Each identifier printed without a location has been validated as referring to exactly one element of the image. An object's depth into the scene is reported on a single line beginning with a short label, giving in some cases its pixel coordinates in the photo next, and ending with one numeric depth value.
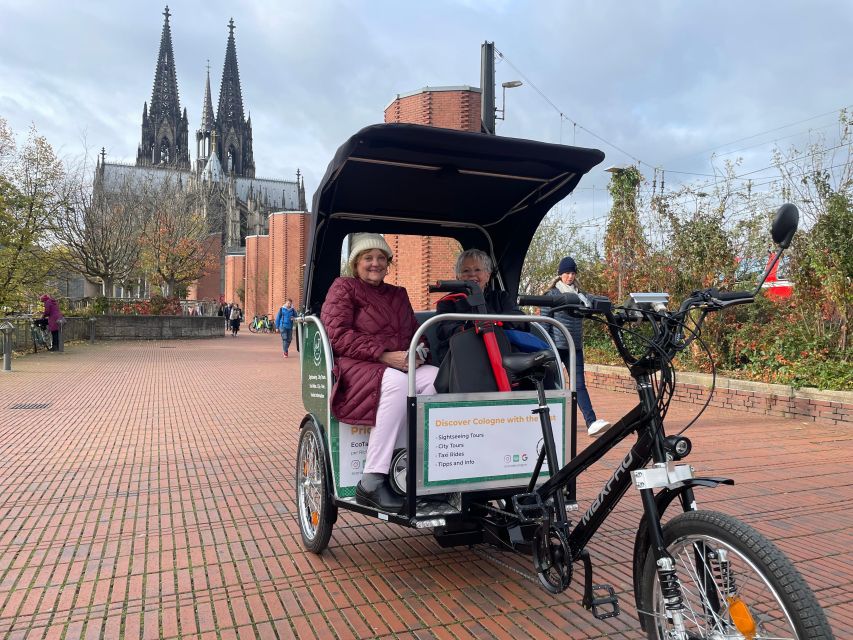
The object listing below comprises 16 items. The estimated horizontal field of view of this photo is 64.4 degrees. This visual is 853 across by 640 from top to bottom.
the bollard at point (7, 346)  15.53
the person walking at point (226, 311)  48.47
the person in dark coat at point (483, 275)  4.95
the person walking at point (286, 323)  22.22
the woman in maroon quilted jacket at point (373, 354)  3.56
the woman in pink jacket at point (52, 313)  20.59
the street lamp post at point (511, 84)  17.68
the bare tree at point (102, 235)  30.94
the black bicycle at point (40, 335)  20.92
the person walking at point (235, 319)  40.16
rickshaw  2.24
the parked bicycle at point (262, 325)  53.31
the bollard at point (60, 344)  21.47
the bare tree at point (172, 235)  35.50
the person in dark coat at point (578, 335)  7.06
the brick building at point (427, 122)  20.09
